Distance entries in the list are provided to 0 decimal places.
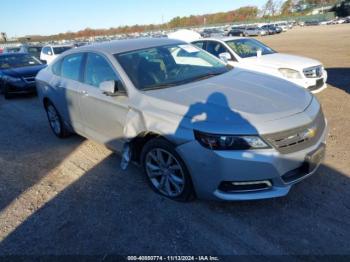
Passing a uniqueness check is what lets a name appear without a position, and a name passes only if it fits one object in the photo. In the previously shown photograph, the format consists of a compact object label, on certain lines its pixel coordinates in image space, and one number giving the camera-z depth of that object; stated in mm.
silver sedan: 2881
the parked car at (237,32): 48375
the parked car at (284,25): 64188
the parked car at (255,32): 53594
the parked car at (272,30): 54506
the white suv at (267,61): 7195
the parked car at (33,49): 20016
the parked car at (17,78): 10203
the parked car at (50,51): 16006
